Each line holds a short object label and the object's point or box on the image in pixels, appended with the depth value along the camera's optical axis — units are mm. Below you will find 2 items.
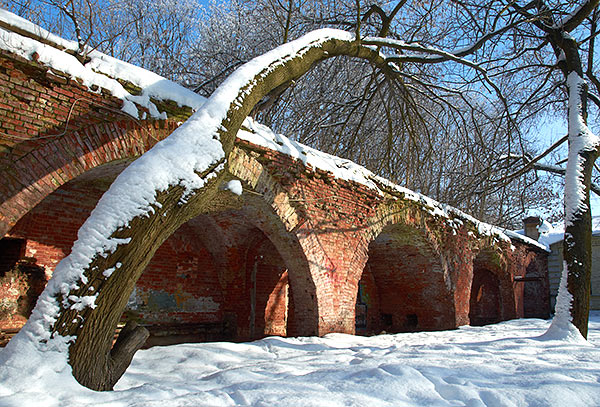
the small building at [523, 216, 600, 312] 15359
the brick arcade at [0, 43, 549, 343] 3992
